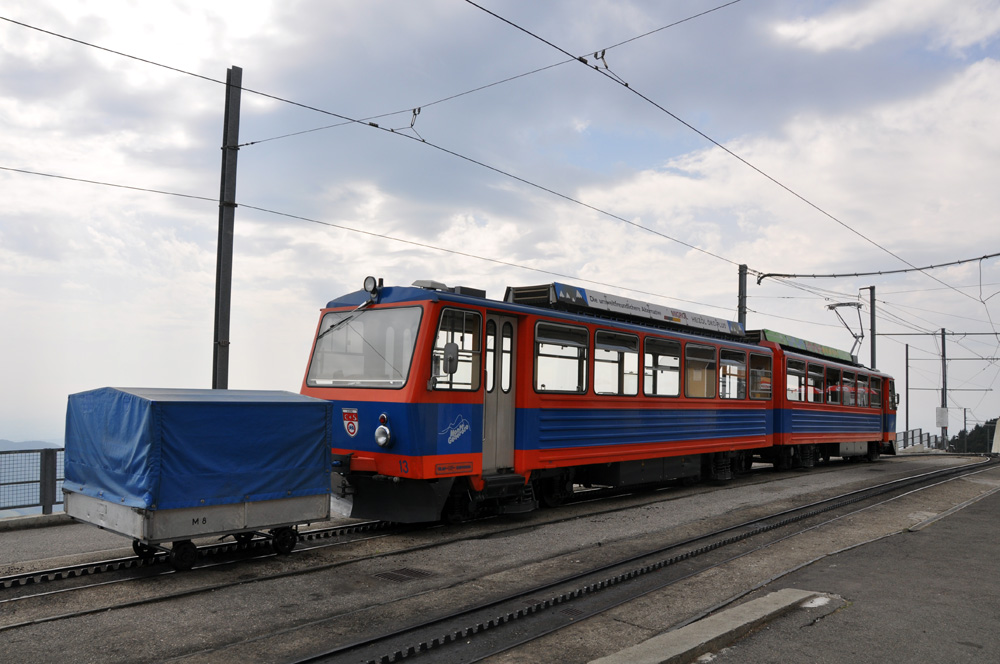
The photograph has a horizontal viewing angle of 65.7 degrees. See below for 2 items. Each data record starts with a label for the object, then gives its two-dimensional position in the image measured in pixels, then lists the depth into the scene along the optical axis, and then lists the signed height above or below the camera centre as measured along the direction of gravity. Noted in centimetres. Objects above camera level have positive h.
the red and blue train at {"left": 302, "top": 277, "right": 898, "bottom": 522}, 968 -19
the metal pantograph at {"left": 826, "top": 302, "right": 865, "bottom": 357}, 3142 +338
